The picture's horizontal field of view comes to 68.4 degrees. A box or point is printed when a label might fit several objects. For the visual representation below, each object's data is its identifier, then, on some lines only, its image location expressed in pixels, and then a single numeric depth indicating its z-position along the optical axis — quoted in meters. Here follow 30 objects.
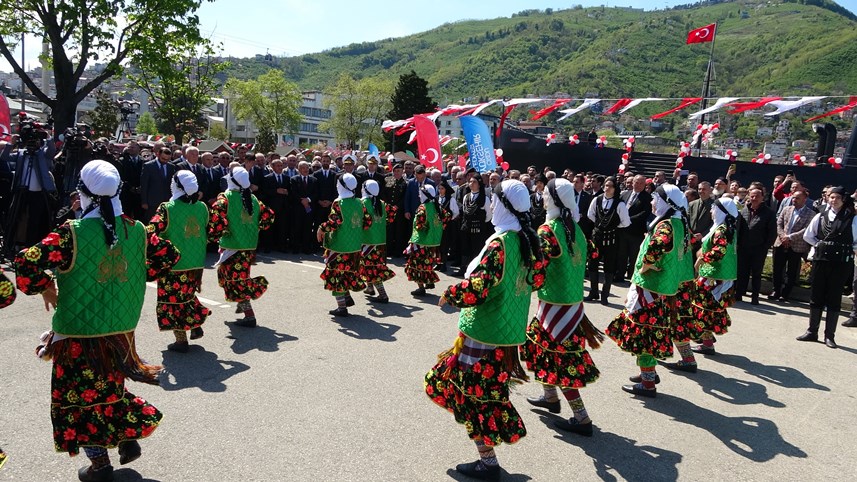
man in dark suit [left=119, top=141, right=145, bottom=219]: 11.71
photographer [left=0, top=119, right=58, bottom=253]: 9.38
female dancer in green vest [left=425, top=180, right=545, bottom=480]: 4.15
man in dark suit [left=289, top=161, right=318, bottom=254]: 13.18
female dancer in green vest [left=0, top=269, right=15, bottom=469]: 3.33
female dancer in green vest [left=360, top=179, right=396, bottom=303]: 9.16
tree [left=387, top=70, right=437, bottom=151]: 57.66
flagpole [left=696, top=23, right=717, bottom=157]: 21.23
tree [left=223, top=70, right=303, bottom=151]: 83.25
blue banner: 15.78
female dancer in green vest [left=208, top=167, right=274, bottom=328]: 7.39
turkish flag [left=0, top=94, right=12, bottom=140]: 14.12
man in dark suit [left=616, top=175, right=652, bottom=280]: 10.77
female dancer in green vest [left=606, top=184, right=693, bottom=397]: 6.05
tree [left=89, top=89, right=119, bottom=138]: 38.85
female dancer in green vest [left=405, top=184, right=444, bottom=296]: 9.88
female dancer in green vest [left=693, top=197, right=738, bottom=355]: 7.44
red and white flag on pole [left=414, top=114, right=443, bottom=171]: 16.72
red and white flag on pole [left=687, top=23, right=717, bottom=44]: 20.73
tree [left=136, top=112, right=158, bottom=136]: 81.50
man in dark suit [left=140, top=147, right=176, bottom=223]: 11.13
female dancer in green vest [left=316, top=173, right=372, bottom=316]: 8.32
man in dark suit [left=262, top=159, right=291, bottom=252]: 13.05
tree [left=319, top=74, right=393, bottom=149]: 92.88
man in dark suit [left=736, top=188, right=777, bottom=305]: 11.06
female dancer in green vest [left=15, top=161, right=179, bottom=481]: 3.78
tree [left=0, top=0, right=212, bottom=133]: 17.17
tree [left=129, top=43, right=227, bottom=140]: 20.02
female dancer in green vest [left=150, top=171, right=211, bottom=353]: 6.34
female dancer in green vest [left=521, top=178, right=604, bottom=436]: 5.17
